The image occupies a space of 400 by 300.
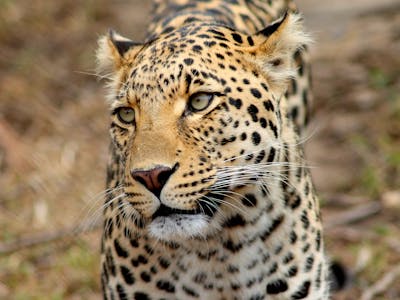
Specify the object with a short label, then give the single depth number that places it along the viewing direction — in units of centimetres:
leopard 866
